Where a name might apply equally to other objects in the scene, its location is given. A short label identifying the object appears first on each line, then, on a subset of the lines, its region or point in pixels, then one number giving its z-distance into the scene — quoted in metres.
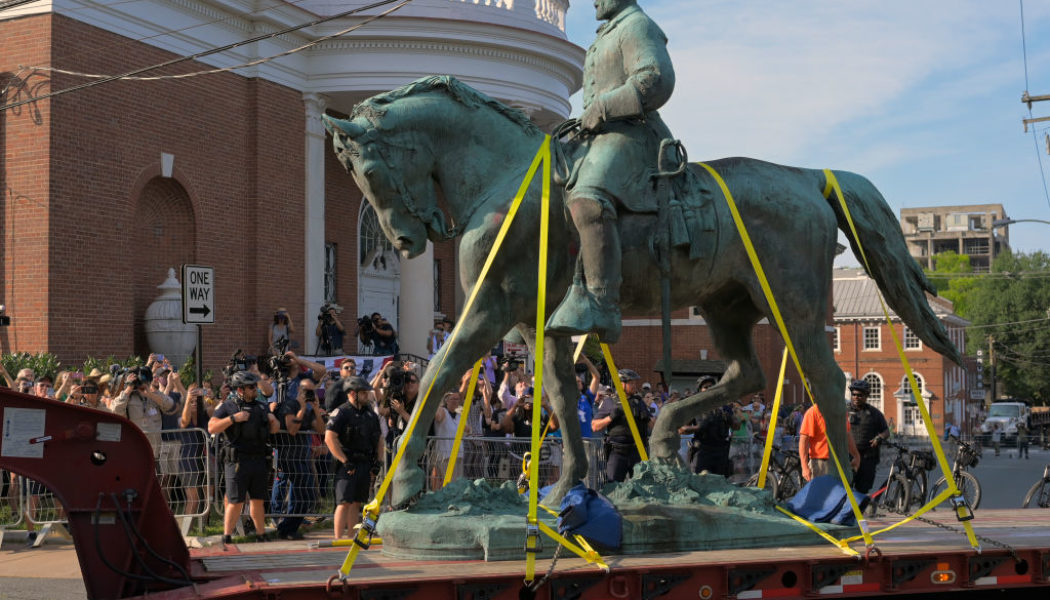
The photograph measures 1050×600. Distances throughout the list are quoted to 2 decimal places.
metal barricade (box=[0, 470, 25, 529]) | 12.20
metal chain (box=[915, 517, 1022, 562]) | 6.68
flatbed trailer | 5.63
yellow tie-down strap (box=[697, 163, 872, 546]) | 7.29
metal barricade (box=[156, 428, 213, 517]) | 11.83
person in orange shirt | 12.40
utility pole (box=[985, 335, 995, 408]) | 77.39
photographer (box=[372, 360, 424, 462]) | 11.91
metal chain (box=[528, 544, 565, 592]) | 5.75
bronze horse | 6.86
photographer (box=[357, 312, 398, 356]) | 23.34
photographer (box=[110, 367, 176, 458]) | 12.60
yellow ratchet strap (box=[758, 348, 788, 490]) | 7.95
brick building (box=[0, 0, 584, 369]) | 19.00
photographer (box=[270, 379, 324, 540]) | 12.16
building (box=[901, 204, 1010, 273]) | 146.62
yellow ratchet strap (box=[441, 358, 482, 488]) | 6.88
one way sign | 13.58
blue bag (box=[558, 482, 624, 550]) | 6.27
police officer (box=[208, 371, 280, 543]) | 10.95
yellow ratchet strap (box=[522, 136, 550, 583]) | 5.80
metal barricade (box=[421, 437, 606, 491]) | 12.24
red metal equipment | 5.66
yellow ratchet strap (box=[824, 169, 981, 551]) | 6.79
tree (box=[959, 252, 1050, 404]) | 80.12
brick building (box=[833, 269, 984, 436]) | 71.25
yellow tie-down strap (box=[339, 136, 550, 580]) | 6.27
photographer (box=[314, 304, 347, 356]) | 23.44
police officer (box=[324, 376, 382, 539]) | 10.59
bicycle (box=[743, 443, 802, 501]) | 15.96
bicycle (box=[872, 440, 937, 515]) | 15.20
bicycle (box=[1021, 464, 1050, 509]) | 15.30
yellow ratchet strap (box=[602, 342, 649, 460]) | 7.57
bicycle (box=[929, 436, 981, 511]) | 14.38
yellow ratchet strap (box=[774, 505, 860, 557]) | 6.49
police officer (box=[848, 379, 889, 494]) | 13.38
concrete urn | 20.32
